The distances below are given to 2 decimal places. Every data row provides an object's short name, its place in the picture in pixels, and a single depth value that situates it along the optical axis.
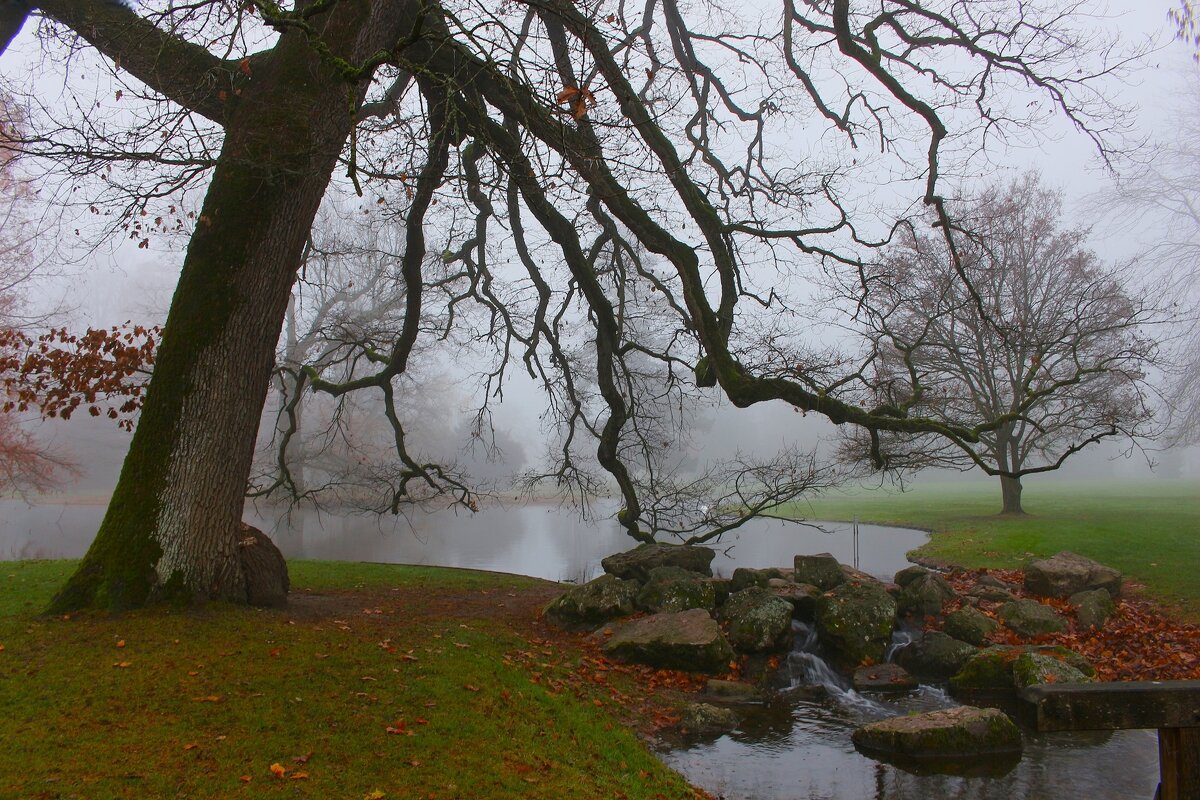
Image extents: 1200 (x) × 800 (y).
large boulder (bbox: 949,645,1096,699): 9.15
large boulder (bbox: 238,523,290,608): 7.77
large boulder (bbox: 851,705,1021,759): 7.04
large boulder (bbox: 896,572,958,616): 11.57
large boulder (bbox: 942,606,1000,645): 10.55
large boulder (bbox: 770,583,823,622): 11.09
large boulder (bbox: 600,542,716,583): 12.00
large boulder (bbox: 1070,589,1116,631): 11.59
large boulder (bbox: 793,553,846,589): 12.06
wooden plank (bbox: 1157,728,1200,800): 3.61
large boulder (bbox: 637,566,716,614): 10.45
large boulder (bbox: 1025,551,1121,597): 13.10
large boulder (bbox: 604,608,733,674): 9.18
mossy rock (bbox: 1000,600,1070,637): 10.93
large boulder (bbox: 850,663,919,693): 9.43
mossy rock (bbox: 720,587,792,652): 9.91
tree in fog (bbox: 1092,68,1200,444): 23.31
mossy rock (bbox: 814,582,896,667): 10.15
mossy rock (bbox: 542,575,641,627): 10.38
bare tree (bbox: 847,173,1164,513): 21.38
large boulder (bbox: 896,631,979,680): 9.86
